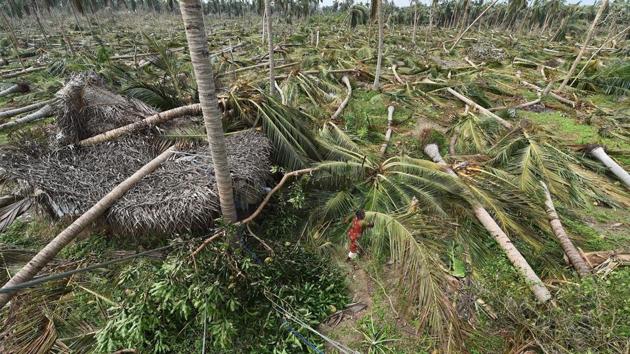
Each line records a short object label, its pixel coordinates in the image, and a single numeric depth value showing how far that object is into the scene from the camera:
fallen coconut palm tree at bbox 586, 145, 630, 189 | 6.19
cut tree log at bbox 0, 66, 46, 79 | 14.53
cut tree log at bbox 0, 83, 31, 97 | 11.68
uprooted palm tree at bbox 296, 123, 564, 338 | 3.63
